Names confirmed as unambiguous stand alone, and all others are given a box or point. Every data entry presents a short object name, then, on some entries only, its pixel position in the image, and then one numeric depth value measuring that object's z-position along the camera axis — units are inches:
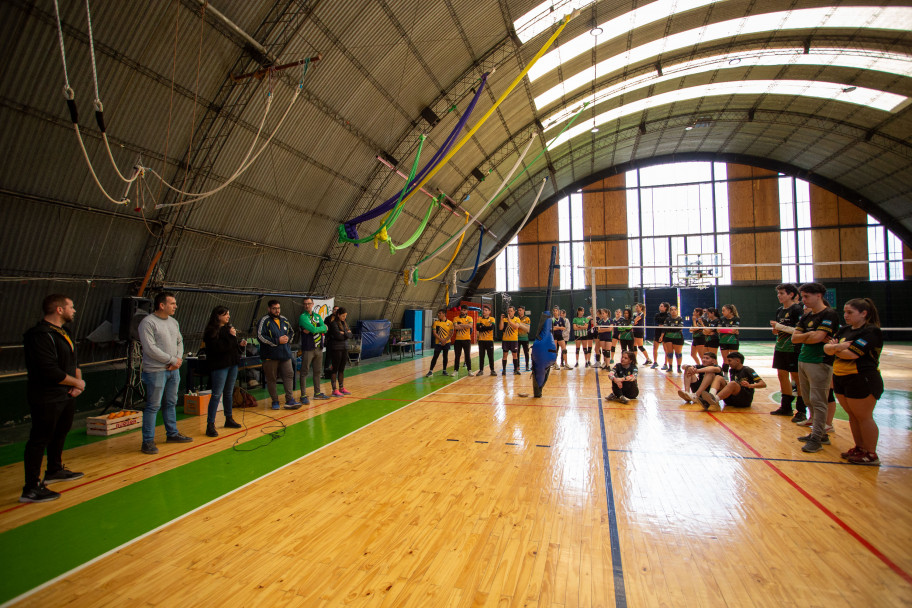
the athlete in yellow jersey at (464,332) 369.1
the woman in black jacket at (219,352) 192.5
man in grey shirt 164.4
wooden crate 200.8
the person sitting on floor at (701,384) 237.4
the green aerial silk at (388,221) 307.6
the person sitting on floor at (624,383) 256.1
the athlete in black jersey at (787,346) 206.1
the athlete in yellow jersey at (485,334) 358.9
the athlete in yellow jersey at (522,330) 359.9
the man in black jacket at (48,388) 124.5
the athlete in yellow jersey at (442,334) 367.9
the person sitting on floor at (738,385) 235.0
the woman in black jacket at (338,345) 276.1
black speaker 251.5
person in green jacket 252.7
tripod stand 250.7
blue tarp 548.1
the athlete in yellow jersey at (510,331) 358.0
